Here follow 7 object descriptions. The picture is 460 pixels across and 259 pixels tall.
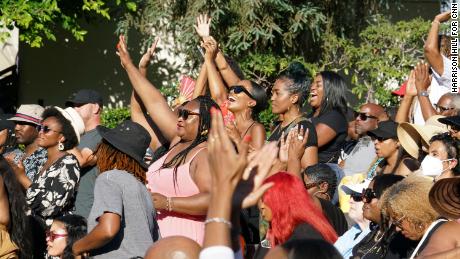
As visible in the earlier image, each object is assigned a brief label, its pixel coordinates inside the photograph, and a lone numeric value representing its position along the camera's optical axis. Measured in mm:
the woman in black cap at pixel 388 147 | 14124
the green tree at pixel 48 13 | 28486
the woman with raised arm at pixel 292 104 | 13596
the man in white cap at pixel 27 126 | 17146
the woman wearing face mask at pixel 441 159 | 11599
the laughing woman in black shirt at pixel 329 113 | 14651
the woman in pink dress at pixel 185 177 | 10601
